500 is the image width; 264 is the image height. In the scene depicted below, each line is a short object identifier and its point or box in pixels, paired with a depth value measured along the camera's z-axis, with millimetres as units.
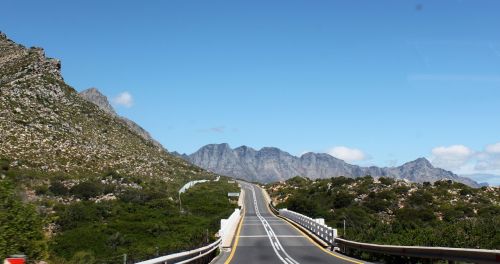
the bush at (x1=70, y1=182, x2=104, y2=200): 66625
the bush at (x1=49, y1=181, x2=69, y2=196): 64812
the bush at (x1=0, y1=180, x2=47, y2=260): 14969
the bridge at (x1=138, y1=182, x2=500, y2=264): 14266
